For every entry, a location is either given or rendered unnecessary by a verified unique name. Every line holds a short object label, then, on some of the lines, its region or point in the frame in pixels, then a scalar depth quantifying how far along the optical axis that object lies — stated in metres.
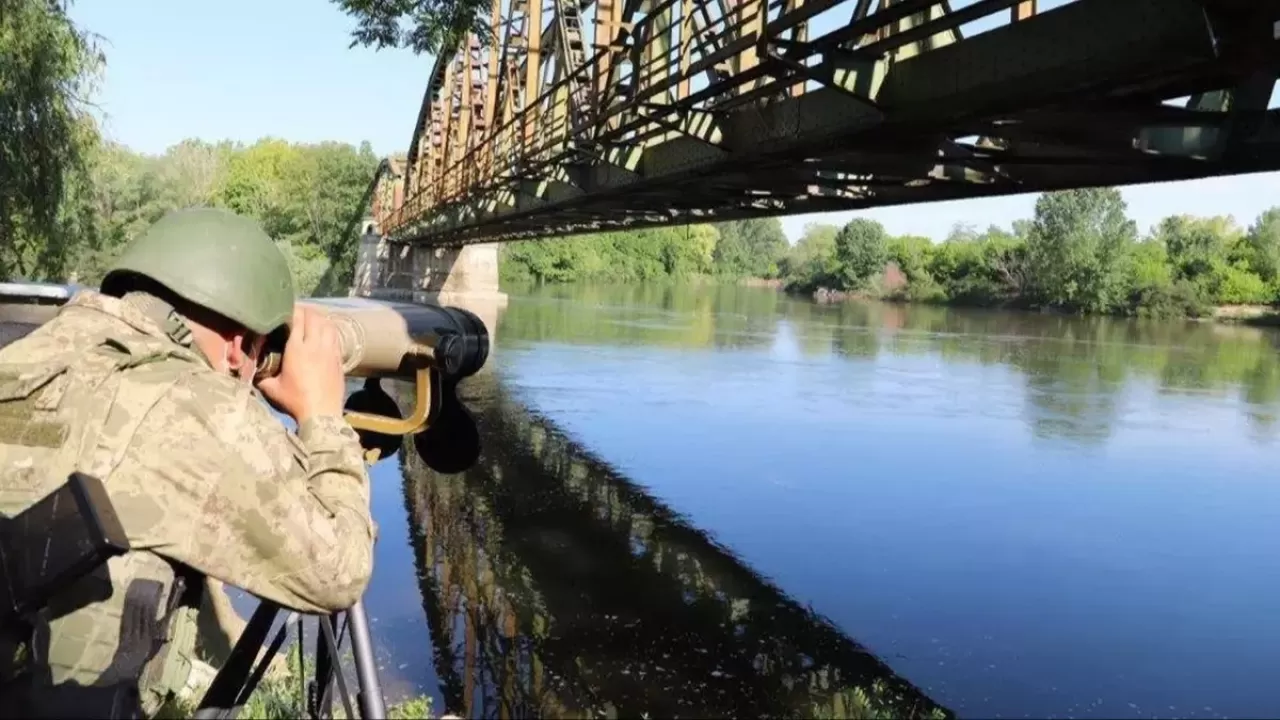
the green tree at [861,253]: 80.34
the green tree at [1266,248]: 59.78
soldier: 1.89
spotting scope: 2.79
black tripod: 2.28
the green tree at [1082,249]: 60.03
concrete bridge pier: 42.88
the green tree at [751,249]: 118.69
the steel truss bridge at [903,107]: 4.70
